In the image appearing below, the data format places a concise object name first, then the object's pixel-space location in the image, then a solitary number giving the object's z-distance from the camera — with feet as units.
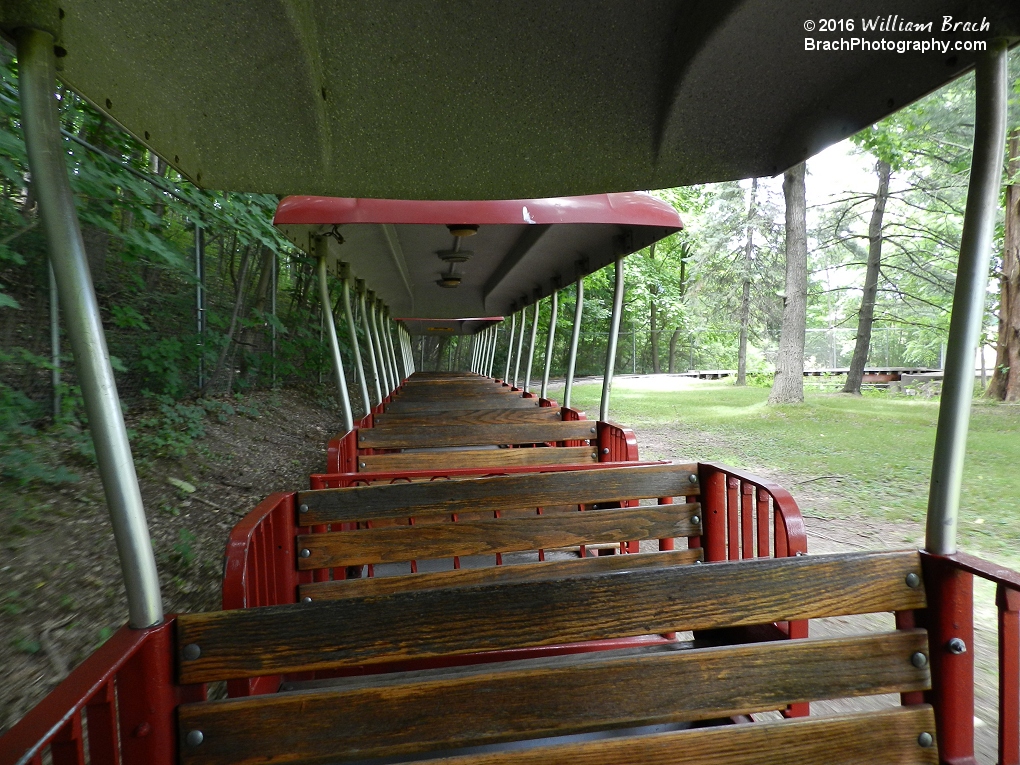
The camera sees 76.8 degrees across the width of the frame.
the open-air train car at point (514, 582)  4.40
